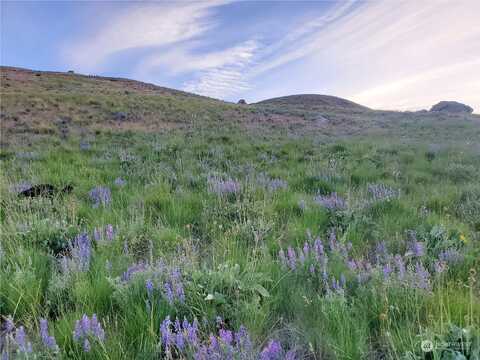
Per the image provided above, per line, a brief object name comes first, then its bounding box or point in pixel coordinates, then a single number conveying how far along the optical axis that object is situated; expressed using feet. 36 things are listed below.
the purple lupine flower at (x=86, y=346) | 5.66
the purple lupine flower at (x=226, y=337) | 5.59
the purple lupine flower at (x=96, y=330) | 5.82
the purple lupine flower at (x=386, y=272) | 7.56
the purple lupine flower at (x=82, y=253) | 8.56
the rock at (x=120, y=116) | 66.09
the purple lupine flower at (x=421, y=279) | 7.13
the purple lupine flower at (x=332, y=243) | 9.70
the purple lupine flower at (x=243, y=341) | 5.63
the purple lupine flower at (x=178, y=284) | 7.08
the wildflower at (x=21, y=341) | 5.26
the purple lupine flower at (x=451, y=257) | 9.10
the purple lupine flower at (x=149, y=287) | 7.17
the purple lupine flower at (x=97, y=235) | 10.37
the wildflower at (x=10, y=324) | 5.75
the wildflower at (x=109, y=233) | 10.58
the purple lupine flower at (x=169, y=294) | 6.91
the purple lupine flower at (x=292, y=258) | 8.92
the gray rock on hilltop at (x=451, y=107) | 192.14
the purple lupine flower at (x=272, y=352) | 5.59
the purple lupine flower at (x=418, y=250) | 8.91
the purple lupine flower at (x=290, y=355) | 5.70
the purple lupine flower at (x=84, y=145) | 34.54
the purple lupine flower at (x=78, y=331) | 5.96
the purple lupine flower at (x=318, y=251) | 8.97
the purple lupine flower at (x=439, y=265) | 7.30
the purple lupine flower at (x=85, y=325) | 5.94
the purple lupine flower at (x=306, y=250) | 9.12
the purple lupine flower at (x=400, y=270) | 7.47
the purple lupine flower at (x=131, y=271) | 8.10
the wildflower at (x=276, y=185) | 17.93
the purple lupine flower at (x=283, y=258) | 9.03
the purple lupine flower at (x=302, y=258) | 8.93
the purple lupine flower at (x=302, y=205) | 14.33
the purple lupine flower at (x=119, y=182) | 19.19
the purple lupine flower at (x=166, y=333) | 5.78
